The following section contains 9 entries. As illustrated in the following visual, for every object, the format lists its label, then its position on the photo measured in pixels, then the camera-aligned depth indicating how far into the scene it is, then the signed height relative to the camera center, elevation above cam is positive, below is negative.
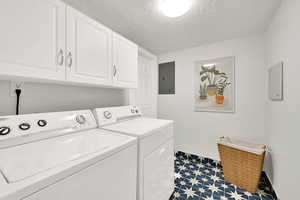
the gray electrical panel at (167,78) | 2.78 +0.51
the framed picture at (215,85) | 2.12 +0.27
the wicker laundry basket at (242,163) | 1.55 -0.89
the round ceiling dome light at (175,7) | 1.27 +1.01
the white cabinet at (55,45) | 0.76 +0.44
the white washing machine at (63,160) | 0.49 -0.32
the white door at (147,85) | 2.57 +0.33
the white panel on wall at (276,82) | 1.35 +0.21
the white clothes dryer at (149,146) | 1.02 -0.47
